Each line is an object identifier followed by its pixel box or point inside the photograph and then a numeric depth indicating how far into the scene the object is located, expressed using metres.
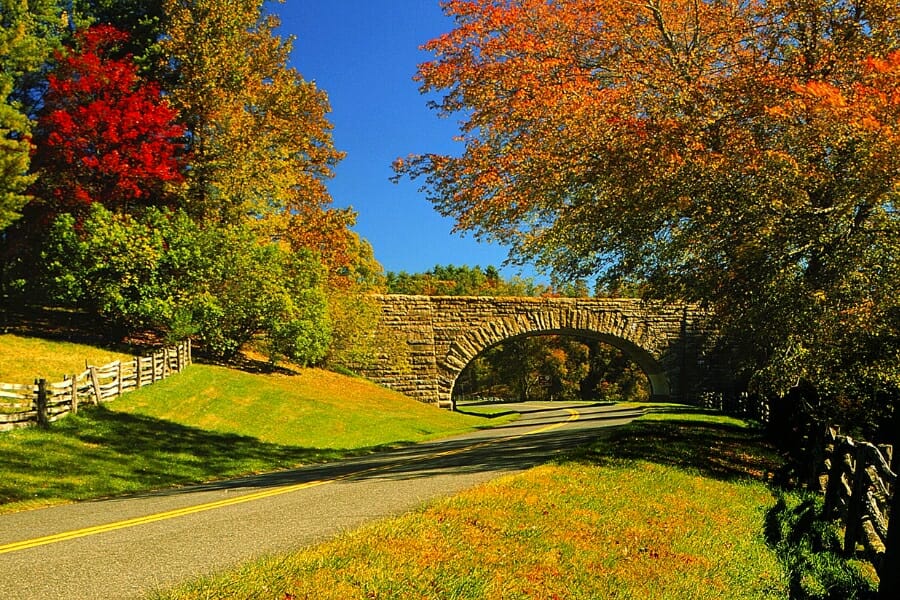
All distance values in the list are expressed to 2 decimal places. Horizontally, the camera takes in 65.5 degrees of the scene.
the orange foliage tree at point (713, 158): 11.98
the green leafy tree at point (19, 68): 26.67
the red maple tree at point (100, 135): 29.25
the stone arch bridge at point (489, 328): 38.34
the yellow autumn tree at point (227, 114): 31.27
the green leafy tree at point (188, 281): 27.98
